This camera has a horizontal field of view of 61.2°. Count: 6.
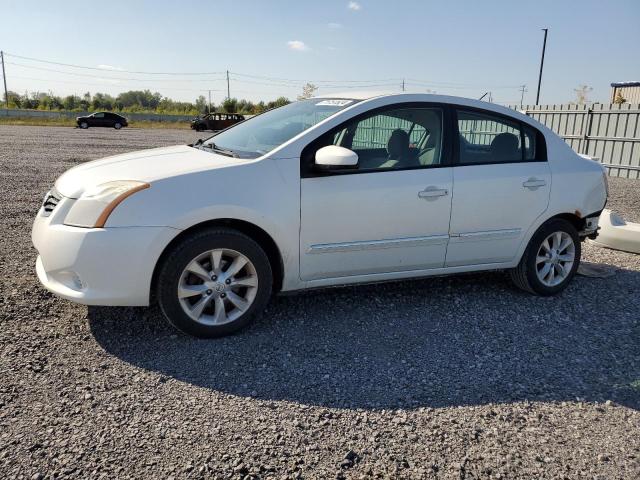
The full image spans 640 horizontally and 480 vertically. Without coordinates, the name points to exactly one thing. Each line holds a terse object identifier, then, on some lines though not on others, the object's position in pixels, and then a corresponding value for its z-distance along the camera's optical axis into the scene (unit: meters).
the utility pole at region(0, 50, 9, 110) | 72.51
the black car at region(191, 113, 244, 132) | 41.66
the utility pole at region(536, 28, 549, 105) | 36.19
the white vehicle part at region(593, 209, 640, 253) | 6.54
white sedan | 3.47
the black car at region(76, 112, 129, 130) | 43.16
